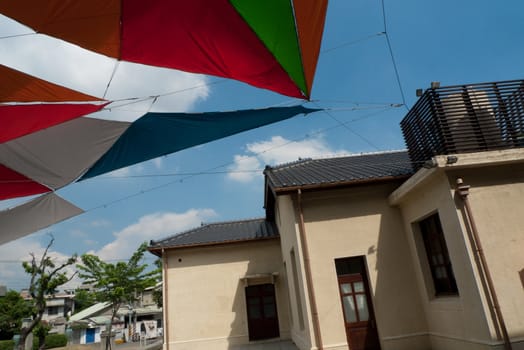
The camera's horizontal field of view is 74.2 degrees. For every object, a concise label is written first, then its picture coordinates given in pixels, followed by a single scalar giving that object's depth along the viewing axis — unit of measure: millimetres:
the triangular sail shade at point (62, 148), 4320
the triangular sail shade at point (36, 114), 3797
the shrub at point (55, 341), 24094
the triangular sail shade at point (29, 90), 3424
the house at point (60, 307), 37344
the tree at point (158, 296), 27766
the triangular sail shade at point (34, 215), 5590
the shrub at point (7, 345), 20605
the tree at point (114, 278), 16078
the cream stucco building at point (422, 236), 5293
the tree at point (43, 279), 14352
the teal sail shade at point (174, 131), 4277
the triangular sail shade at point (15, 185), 4772
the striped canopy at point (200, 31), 2896
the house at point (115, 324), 22797
